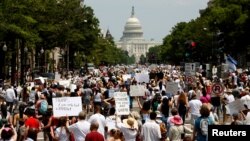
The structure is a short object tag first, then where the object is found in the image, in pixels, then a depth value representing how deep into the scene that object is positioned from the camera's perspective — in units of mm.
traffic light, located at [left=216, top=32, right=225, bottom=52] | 80084
